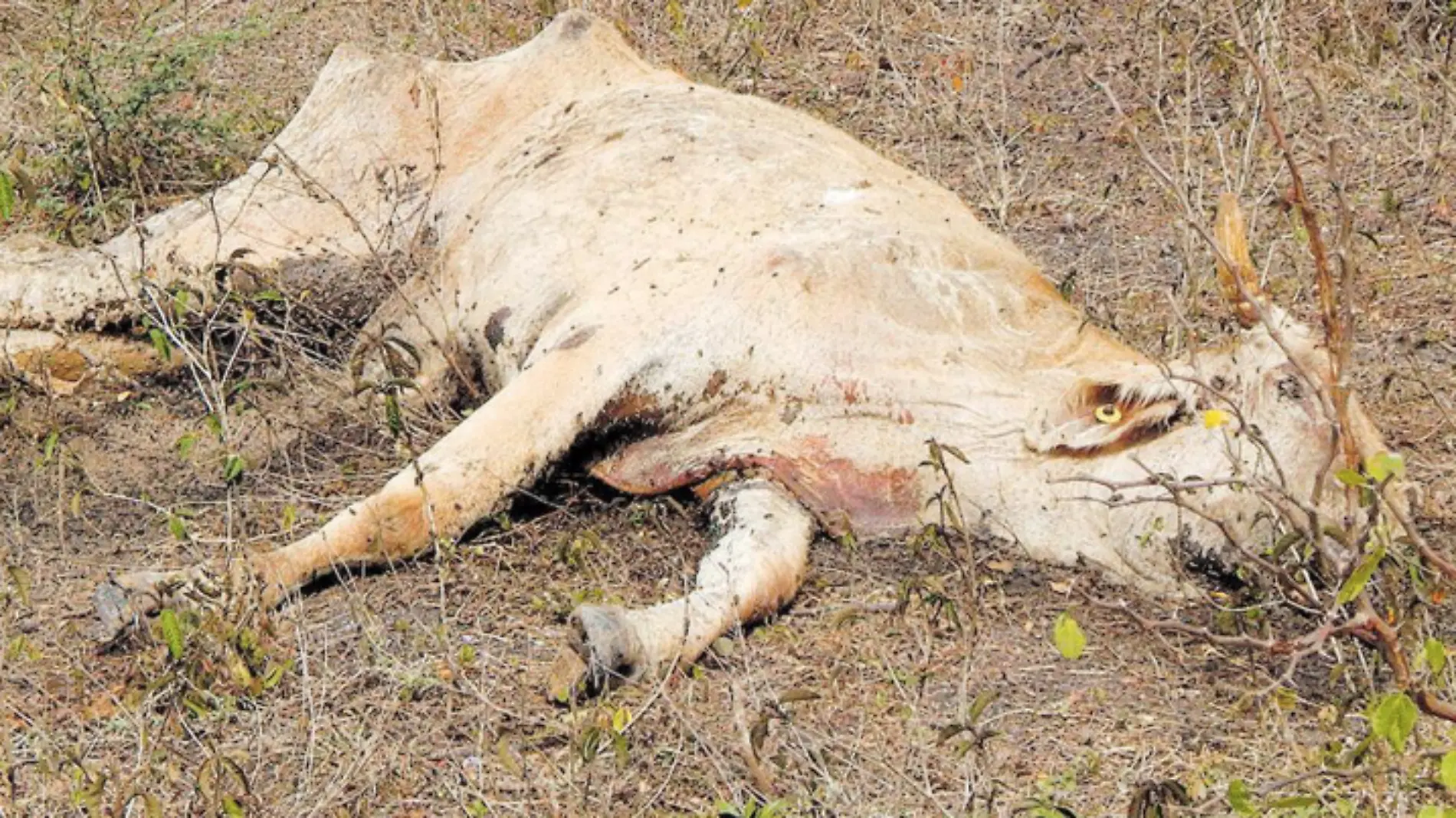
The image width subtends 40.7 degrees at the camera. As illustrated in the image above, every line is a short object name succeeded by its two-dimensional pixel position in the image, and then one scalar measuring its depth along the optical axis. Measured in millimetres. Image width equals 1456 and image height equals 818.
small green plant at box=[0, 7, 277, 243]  7223
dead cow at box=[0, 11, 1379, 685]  4680
